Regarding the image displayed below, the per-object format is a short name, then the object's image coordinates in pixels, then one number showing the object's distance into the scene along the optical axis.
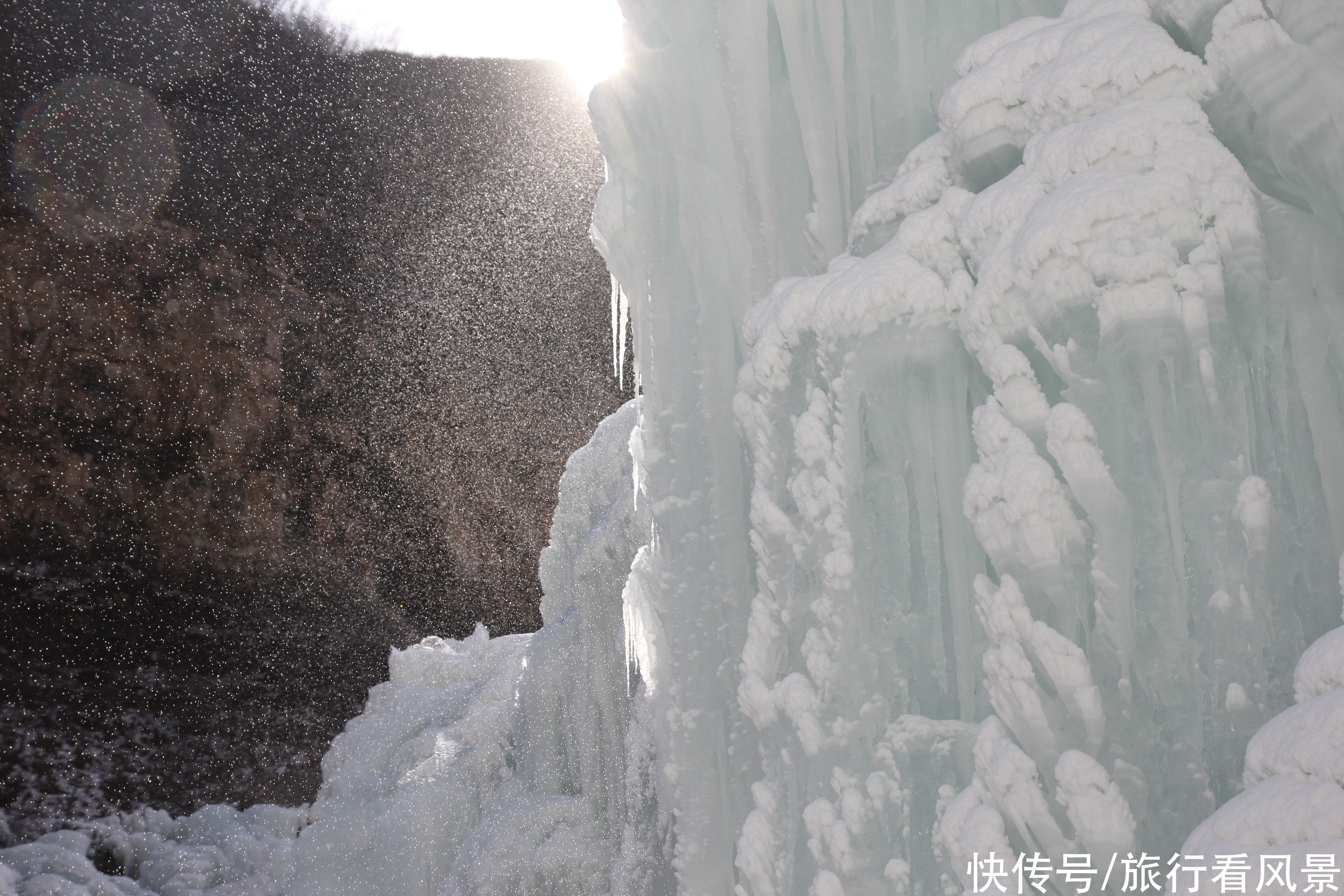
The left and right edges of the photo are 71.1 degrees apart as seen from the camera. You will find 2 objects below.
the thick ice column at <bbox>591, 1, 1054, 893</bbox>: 3.95
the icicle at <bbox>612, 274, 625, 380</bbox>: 5.23
